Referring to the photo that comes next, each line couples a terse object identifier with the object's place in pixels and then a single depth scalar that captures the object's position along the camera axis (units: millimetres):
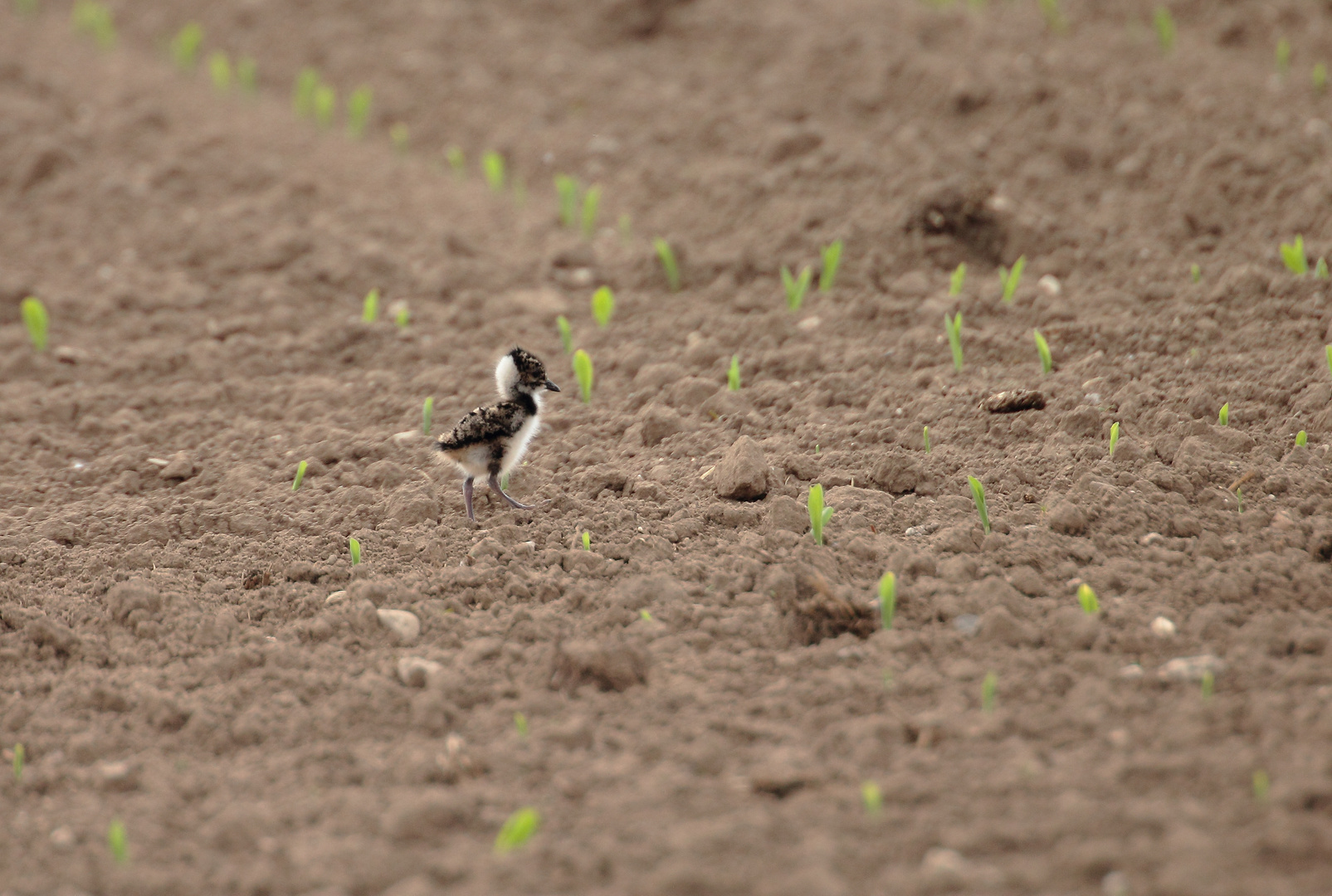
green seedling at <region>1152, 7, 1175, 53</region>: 12070
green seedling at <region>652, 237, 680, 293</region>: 10211
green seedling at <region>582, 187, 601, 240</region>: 11195
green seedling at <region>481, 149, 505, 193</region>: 12086
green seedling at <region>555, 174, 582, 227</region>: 11242
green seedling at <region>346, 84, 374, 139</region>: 13187
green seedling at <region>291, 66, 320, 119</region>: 13492
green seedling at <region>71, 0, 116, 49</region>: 15516
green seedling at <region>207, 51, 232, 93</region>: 14102
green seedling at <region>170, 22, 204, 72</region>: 14641
